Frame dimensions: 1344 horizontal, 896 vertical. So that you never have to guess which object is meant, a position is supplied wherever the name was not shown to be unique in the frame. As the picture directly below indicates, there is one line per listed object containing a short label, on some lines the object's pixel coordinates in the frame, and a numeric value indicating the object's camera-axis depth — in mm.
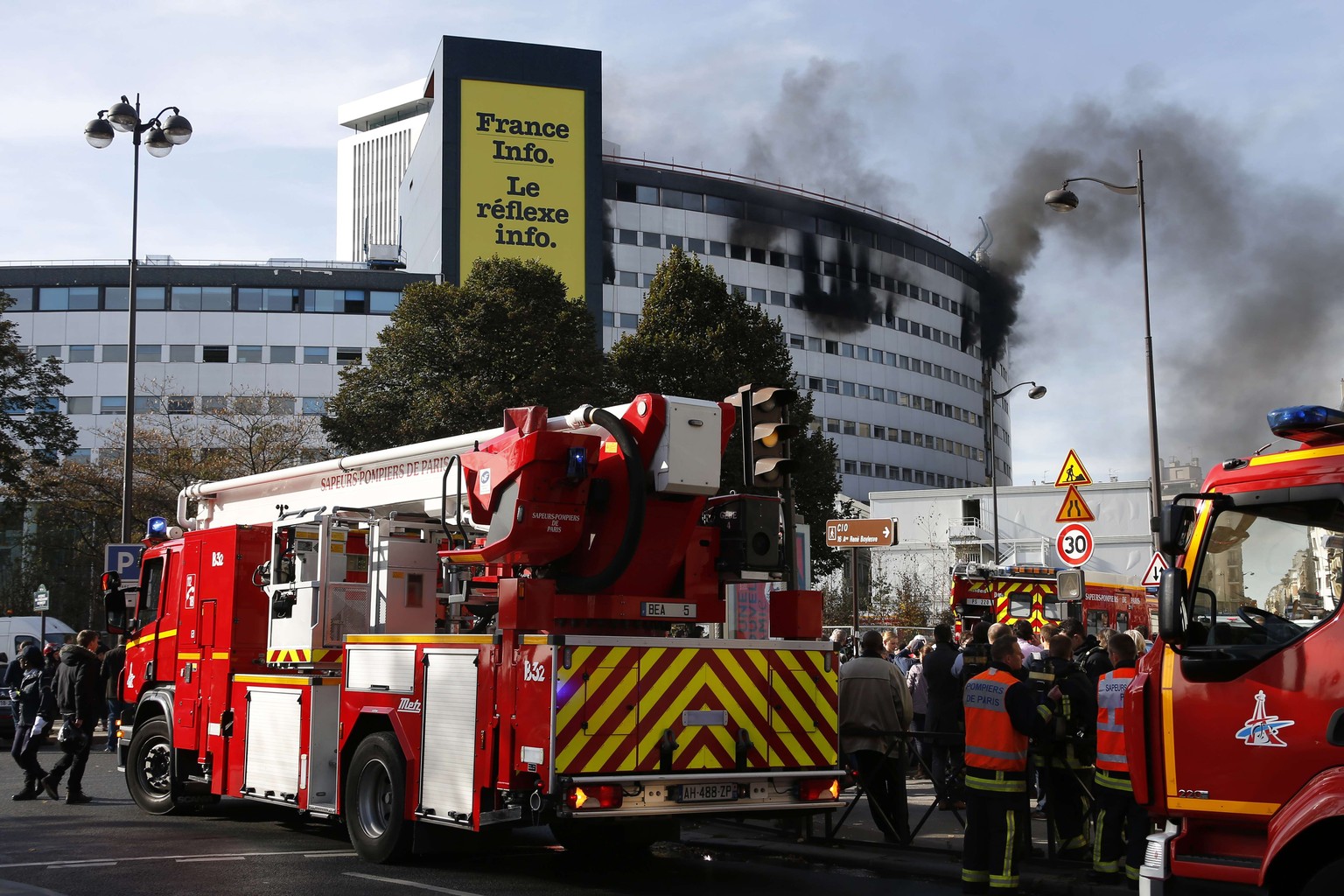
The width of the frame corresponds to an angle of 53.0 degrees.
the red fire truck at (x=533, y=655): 9133
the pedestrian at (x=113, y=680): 20297
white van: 27538
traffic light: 9883
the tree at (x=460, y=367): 37219
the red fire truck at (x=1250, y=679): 6004
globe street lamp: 22469
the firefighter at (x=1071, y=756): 9766
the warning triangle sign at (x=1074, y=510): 17625
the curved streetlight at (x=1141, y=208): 20172
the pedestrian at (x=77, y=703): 14844
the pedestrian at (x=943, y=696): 13109
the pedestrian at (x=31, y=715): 15086
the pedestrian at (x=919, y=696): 16328
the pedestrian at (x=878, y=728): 11695
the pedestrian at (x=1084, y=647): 11031
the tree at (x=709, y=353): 38750
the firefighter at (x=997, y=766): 8836
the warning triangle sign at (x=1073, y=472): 18812
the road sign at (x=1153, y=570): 15069
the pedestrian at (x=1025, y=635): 14630
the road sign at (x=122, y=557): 20875
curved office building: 61781
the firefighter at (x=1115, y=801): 8742
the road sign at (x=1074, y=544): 17109
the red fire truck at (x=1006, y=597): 25953
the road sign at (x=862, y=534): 16594
